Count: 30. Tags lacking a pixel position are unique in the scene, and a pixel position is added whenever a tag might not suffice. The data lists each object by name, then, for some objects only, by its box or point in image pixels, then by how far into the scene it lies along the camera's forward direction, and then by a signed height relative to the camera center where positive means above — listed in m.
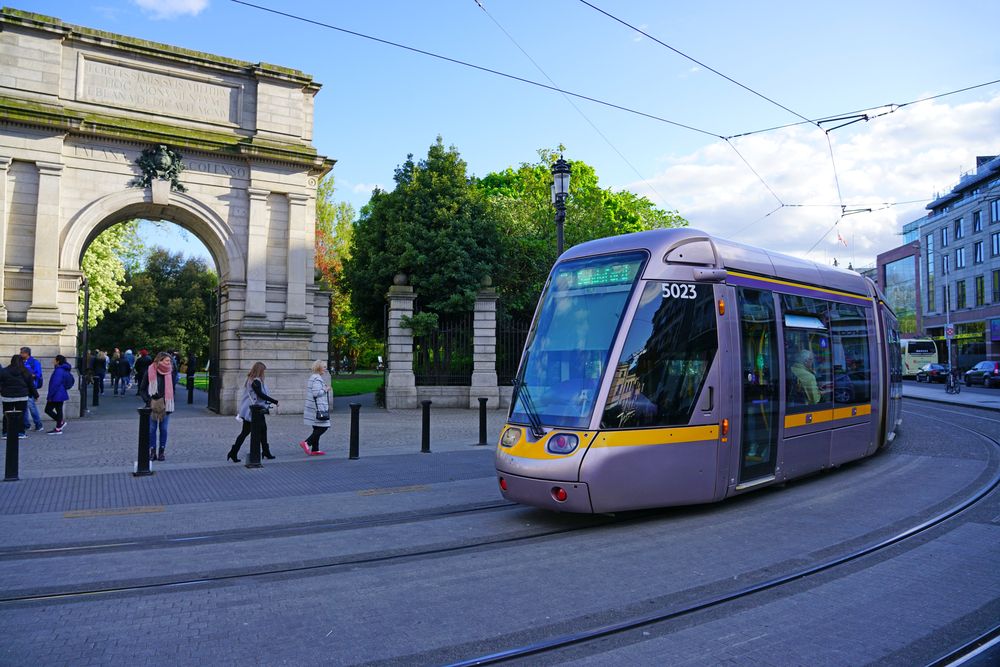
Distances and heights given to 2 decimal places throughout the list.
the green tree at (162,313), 49.97 +3.06
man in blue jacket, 14.75 -0.44
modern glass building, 52.34 +8.31
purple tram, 6.68 -0.20
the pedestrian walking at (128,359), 29.96 -0.23
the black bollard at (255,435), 10.99 -1.29
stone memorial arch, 17.50 +5.02
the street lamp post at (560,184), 14.56 +3.80
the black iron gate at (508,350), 22.59 +0.32
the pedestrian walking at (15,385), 13.30 -0.64
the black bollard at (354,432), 11.88 -1.32
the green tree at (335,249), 44.12 +7.04
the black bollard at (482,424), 14.11 -1.35
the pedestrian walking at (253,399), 11.42 -0.73
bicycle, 31.58 -0.89
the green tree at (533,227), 25.78 +5.60
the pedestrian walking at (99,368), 23.84 -0.54
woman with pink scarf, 11.27 -0.62
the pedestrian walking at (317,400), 12.13 -0.78
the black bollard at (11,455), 9.44 -1.44
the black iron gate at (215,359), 20.28 -0.12
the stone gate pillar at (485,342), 22.03 +0.55
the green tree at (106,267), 31.92 +4.15
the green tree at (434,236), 22.83 +4.28
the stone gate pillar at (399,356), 21.53 +0.06
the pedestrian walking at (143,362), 23.22 -0.27
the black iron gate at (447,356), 22.28 +0.09
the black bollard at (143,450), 10.10 -1.45
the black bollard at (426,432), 12.83 -1.40
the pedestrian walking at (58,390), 15.03 -0.83
